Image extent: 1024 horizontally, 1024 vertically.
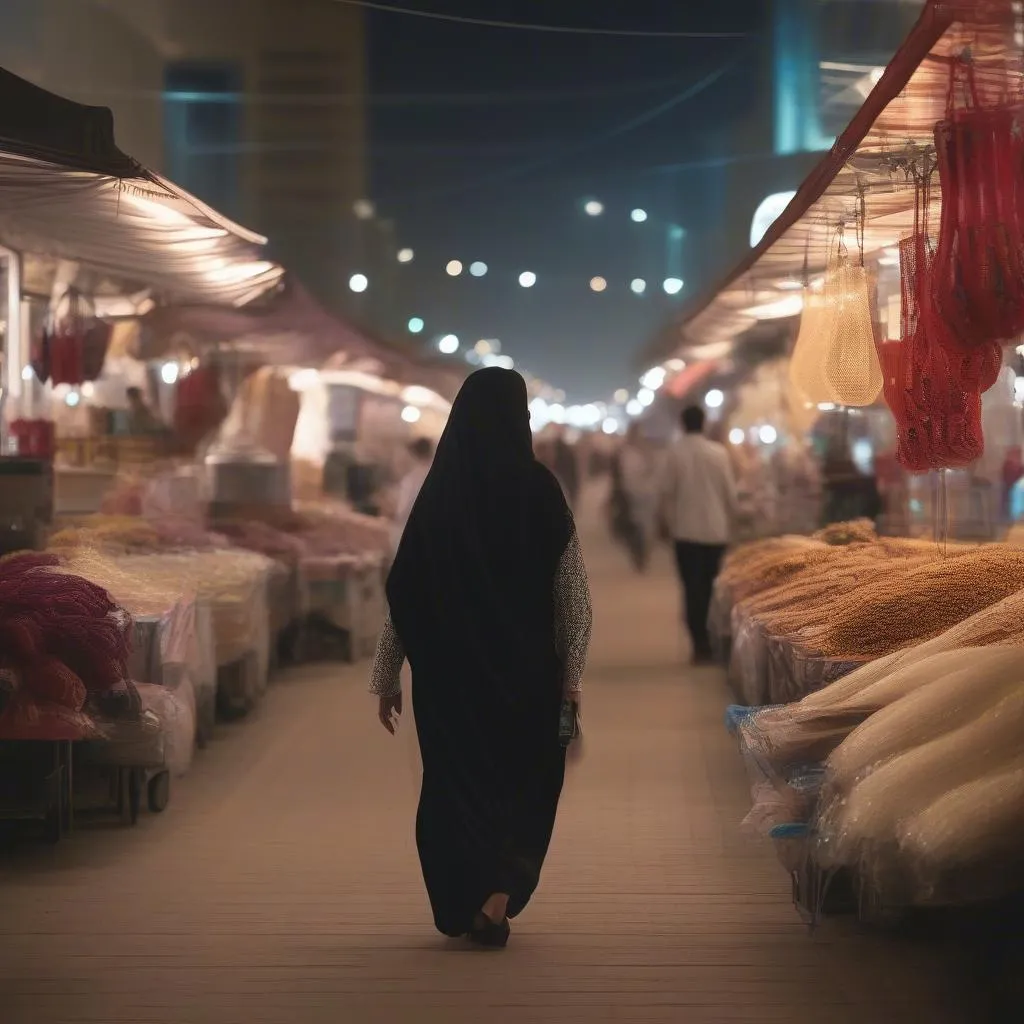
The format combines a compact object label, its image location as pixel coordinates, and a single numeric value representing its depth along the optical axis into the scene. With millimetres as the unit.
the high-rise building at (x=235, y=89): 14552
